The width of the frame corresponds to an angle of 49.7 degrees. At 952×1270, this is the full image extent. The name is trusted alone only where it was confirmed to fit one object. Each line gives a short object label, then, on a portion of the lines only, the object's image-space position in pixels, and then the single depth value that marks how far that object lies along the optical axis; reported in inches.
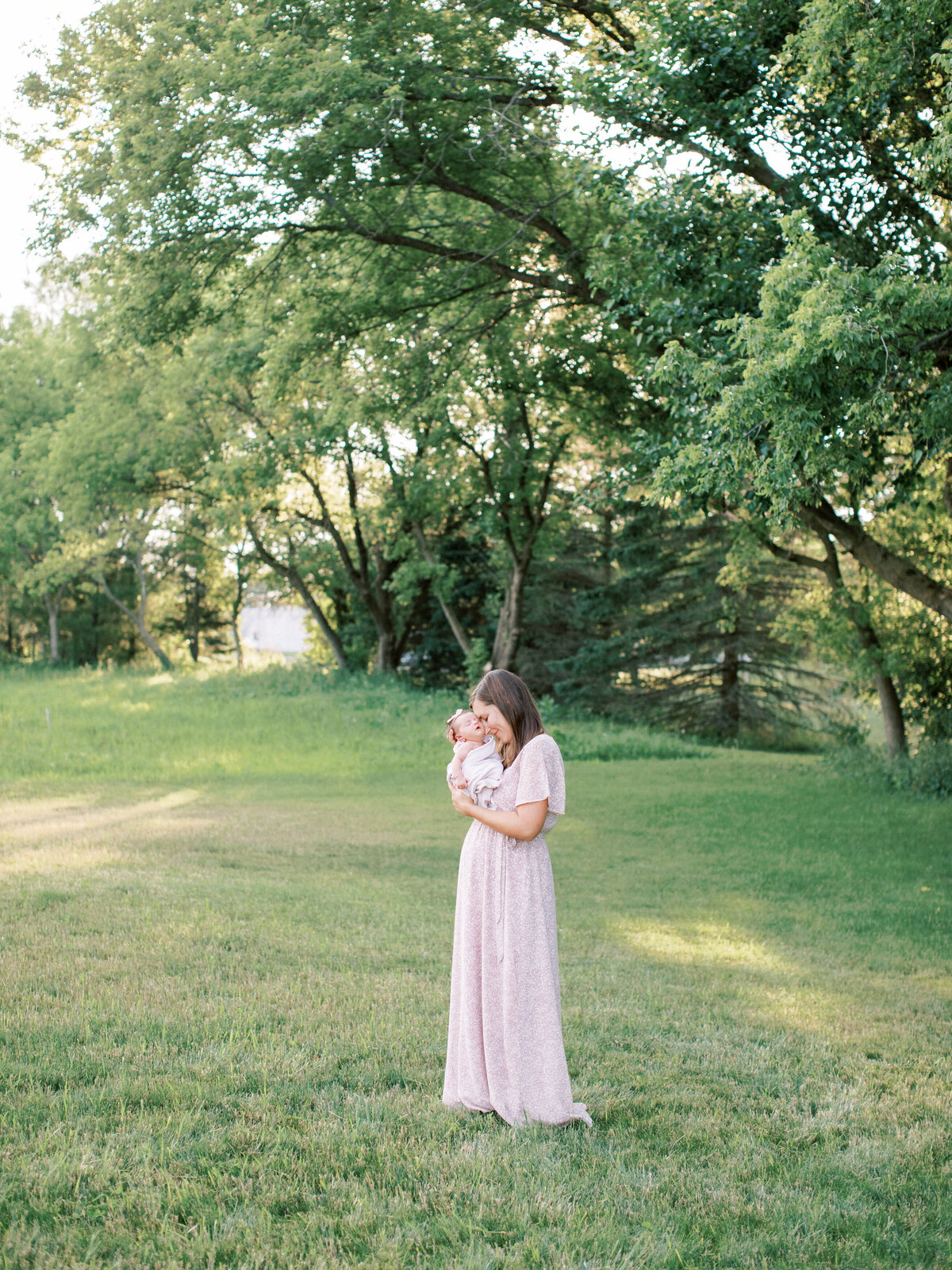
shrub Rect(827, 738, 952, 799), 717.5
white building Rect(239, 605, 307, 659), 3373.5
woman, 175.0
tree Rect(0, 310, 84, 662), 1480.1
